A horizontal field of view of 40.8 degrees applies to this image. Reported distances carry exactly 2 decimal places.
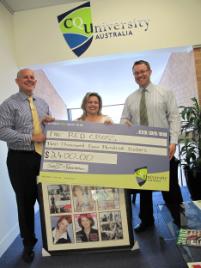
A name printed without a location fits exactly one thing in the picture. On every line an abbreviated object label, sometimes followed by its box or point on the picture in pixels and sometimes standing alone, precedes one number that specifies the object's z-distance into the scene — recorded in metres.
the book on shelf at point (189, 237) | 1.74
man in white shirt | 2.39
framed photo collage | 2.21
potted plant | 3.31
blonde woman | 2.37
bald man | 2.31
